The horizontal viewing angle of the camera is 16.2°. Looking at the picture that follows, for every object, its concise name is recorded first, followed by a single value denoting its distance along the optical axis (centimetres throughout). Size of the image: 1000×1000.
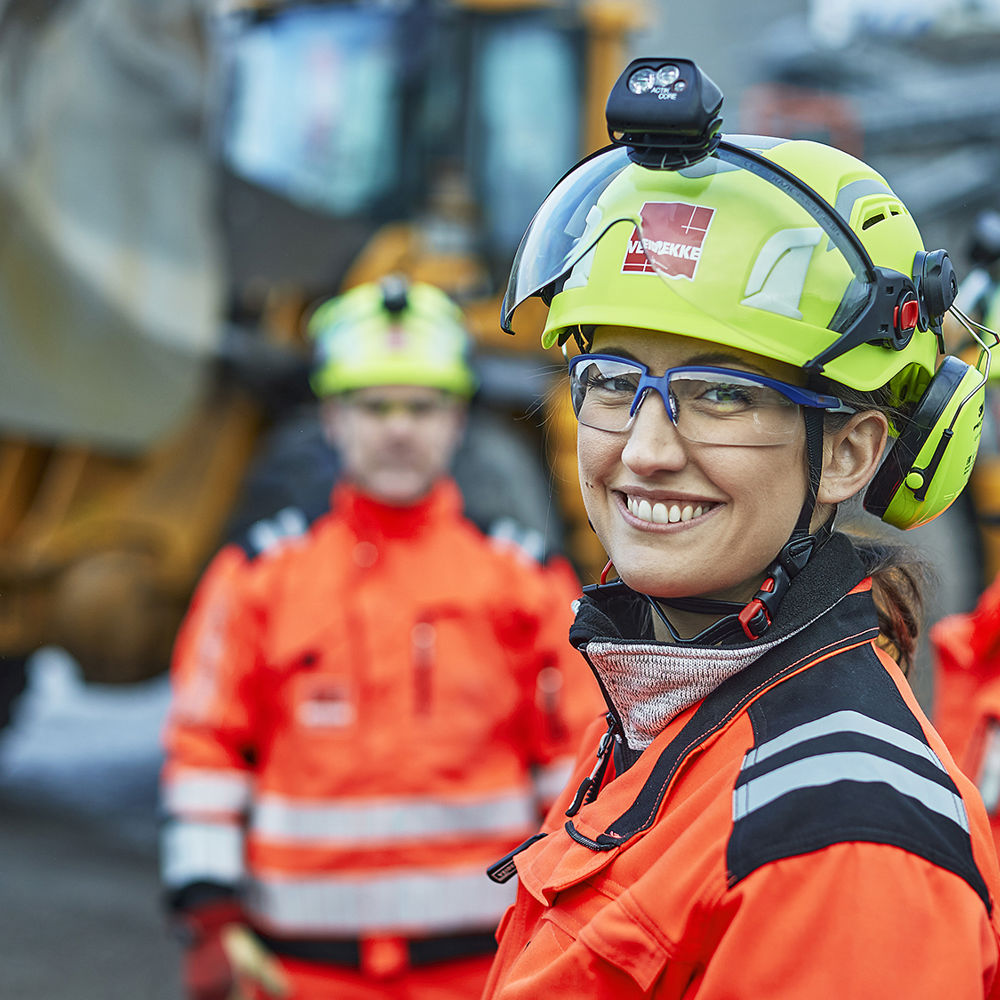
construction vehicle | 432
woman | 193
